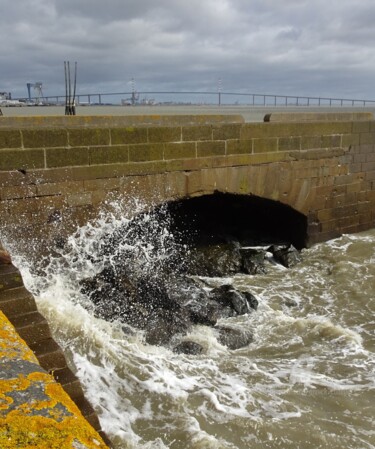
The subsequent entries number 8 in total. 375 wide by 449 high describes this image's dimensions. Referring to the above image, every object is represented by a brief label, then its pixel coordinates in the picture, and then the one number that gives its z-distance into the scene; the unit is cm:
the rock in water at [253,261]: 790
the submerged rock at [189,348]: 502
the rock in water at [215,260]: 781
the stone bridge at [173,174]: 541
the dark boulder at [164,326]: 522
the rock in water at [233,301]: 612
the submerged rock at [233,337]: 525
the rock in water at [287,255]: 816
